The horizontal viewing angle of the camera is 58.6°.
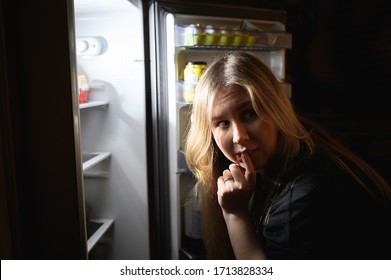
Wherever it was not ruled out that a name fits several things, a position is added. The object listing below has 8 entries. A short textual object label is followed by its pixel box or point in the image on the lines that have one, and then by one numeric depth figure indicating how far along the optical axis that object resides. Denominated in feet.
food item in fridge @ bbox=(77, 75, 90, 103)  5.94
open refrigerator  5.66
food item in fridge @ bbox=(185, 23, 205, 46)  5.54
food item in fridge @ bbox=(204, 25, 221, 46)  5.61
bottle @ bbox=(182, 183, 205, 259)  6.26
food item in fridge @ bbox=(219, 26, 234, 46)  5.74
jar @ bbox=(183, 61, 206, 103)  5.69
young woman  2.71
